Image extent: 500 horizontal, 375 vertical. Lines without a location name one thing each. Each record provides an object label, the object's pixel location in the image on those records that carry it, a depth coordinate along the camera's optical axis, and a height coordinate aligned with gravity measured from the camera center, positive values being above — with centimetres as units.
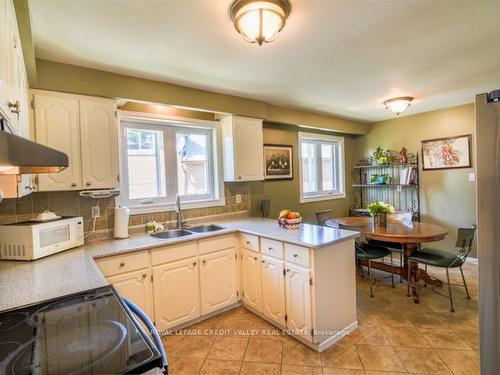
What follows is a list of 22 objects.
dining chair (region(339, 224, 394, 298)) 309 -86
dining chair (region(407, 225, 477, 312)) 271 -85
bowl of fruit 262 -37
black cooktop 79 -52
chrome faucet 293 -28
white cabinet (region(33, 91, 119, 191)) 211 +44
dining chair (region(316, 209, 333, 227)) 367 -49
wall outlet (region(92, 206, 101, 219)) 252 -22
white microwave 182 -34
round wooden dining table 276 -59
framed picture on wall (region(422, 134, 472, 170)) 397 +39
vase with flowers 322 -40
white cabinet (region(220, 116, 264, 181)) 326 +45
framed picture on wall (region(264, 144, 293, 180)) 395 +32
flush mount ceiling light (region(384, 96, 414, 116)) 339 +98
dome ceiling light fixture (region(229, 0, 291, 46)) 149 +96
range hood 74 +12
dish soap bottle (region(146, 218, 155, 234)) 277 -42
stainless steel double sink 275 -49
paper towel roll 251 -31
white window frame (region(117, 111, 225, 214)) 277 +29
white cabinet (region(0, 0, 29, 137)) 107 +57
